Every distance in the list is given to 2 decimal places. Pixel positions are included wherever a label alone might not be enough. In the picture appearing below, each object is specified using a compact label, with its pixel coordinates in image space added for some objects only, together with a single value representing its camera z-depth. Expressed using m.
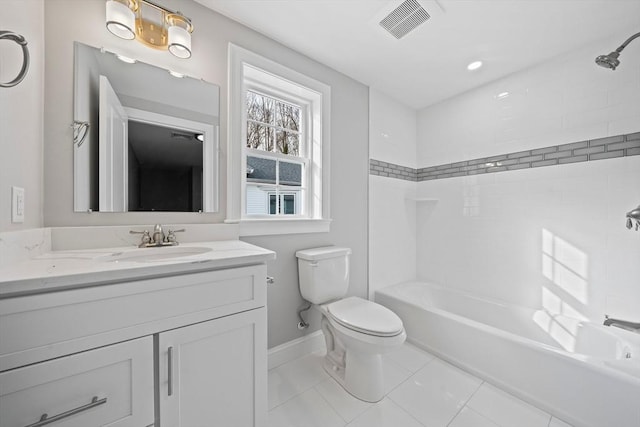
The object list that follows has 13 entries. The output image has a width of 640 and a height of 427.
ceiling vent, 1.41
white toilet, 1.38
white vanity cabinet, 0.62
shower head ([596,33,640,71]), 1.35
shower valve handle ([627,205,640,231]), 1.33
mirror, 1.13
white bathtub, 1.16
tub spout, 1.36
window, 1.77
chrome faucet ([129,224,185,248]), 1.20
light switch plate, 0.84
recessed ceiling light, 1.93
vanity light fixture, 1.16
